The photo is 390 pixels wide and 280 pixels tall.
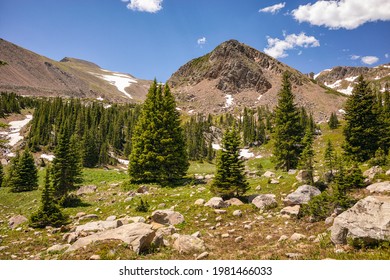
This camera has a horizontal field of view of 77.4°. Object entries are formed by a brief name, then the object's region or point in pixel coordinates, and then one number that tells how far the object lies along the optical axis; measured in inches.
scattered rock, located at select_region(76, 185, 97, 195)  1005.8
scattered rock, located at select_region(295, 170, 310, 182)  647.9
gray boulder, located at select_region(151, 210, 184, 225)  516.7
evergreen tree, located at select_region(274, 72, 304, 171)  1134.4
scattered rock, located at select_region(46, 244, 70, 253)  393.3
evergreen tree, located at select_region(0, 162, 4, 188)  1555.1
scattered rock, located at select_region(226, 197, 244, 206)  594.7
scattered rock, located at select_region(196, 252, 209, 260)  321.3
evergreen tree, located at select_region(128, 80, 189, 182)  1008.9
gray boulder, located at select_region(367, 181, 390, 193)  491.8
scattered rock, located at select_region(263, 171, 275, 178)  965.9
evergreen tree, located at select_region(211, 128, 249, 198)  647.8
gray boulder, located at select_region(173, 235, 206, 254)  345.1
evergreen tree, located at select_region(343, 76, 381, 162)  910.4
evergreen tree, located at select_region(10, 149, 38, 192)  1266.0
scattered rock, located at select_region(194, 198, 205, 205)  615.4
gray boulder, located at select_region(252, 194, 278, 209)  558.1
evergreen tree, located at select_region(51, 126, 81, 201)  908.6
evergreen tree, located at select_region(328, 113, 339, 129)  3757.4
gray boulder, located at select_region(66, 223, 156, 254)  342.0
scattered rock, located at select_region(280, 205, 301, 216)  482.3
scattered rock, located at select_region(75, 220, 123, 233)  456.3
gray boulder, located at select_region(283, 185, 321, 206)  526.7
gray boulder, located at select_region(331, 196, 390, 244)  289.2
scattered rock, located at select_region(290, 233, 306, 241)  368.5
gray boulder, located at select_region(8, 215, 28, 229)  656.7
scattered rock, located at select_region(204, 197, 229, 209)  577.3
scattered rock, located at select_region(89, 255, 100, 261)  307.1
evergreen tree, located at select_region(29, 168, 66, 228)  592.4
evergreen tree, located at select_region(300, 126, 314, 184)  626.8
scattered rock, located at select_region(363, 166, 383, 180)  588.4
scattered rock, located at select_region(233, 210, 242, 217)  527.5
